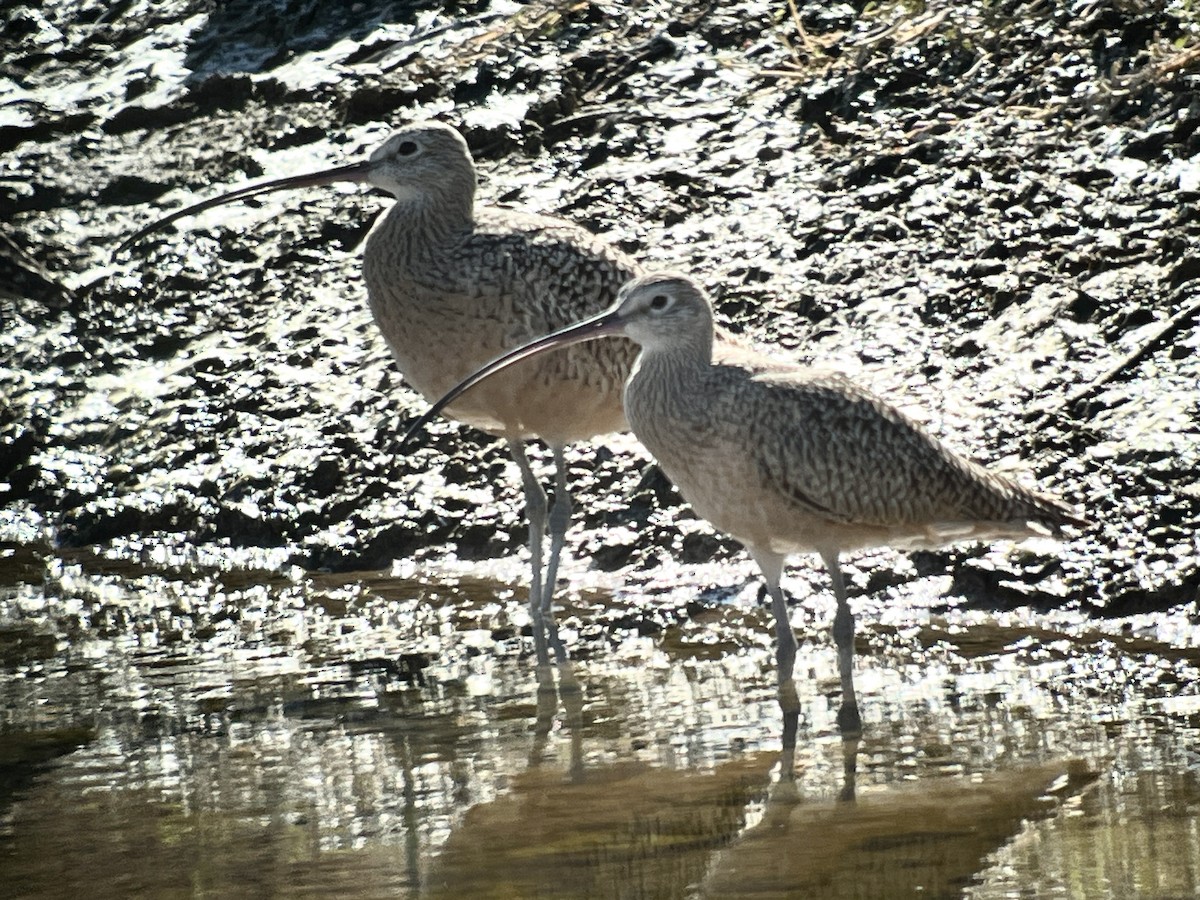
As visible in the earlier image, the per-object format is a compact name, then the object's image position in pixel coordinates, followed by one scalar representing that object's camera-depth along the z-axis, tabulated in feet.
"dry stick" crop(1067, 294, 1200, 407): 46.60
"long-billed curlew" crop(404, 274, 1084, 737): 38.17
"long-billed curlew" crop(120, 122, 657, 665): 47.09
